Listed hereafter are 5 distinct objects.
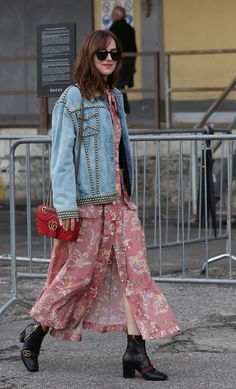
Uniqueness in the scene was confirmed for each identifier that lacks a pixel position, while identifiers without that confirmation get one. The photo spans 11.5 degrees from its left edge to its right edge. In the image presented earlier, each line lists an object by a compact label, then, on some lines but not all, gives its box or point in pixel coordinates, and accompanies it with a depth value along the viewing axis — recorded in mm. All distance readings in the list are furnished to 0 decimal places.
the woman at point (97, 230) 6188
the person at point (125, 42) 14516
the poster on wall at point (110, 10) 15320
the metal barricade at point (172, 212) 8398
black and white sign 10156
